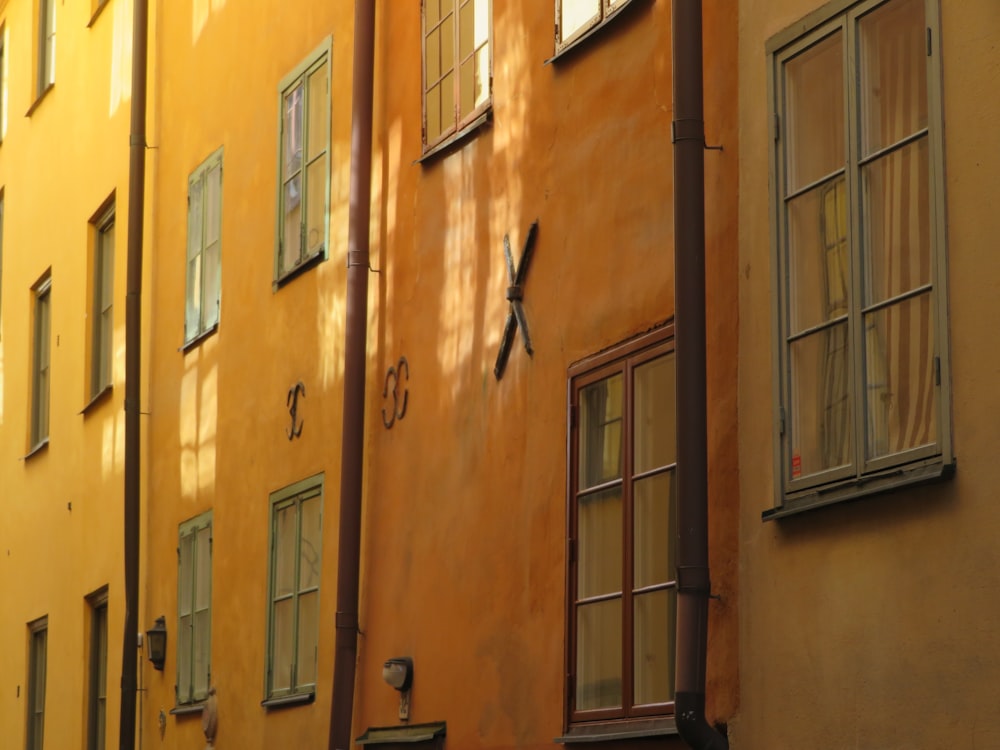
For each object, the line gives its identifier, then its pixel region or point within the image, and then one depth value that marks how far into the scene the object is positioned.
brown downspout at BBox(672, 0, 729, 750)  7.48
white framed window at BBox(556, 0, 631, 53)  9.21
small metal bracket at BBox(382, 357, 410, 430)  11.27
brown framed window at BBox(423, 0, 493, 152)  10.61
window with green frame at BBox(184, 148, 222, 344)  14.77
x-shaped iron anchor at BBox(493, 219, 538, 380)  9.78
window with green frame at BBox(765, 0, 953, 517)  6.71
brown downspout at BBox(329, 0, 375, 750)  11.29
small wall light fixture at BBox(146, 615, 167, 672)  14.98
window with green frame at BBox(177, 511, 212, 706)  14.24
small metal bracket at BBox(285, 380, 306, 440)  12.76
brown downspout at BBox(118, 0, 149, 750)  15.09
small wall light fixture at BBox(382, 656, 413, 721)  10.73
